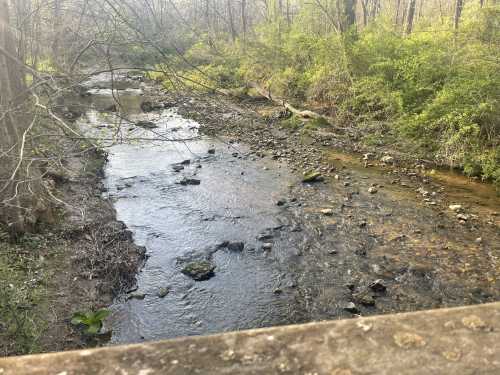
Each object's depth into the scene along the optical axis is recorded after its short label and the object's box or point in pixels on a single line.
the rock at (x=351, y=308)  5.45
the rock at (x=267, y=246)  7.05
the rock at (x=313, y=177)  9.71
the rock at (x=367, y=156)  10.92
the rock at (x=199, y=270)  6.27
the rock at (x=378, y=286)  5.85
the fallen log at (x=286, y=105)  14.11
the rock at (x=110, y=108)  15.78
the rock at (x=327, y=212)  8.16
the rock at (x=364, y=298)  5.57
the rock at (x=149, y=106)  16.64
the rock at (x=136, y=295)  5.72
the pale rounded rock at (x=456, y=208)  8.03
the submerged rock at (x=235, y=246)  7.04
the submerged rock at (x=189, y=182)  9.87
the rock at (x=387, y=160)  10.63
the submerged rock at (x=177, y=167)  10.77
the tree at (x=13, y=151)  5.18
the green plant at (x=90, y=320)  4.84
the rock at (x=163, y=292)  5.83
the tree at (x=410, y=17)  16.66
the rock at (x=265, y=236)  7.37
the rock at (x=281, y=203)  8.66
